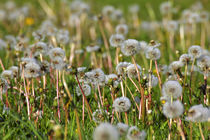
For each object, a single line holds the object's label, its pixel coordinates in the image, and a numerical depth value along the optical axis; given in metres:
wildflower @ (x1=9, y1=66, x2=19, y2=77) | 5.19
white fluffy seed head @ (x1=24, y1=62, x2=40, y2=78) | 4.51
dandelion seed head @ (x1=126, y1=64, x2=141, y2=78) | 4.53
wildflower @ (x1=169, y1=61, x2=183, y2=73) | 4.67
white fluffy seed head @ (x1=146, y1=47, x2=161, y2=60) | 4.64
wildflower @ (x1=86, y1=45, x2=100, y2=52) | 6.96
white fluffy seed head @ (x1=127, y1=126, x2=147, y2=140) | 3.19
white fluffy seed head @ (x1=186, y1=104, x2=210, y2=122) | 3.42
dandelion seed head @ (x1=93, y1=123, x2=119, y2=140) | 2.42
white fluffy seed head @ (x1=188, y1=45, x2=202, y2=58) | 4.76
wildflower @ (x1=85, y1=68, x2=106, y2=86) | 4.54
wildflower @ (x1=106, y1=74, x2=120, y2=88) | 4.41
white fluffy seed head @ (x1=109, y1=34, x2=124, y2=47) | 5.61
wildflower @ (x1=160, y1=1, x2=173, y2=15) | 11.27
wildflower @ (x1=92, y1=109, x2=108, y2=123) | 3.99
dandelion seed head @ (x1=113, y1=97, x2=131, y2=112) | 3.85
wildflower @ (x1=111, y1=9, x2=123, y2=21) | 10.61
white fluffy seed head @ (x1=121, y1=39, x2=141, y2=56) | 4.45
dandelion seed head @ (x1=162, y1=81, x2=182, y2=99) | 3.60
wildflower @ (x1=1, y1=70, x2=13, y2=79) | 4.86
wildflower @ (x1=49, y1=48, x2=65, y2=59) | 4.77
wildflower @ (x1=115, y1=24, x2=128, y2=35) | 7.21
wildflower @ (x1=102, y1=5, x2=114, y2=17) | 9.88
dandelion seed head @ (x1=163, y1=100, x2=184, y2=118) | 3.31
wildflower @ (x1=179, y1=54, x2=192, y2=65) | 4.72
